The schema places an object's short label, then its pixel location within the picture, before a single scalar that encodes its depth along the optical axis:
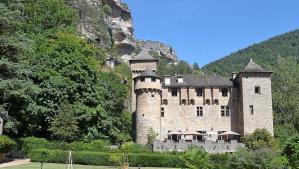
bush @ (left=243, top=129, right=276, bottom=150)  31.80
